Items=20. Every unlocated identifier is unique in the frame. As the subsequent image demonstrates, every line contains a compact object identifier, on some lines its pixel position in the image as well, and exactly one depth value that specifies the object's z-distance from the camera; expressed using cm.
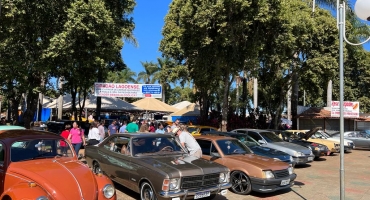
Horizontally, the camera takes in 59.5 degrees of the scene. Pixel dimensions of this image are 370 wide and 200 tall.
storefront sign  2453
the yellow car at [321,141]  1696
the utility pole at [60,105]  2666
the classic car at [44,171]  478
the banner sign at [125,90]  1571
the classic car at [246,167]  782
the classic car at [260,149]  1088
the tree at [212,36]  1745
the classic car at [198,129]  1690
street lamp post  589
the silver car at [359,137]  2177
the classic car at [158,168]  612
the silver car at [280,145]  1232
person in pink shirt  1145
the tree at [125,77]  5828
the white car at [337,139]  1939
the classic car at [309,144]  1513
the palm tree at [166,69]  2667
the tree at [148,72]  5419
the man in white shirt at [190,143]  843
